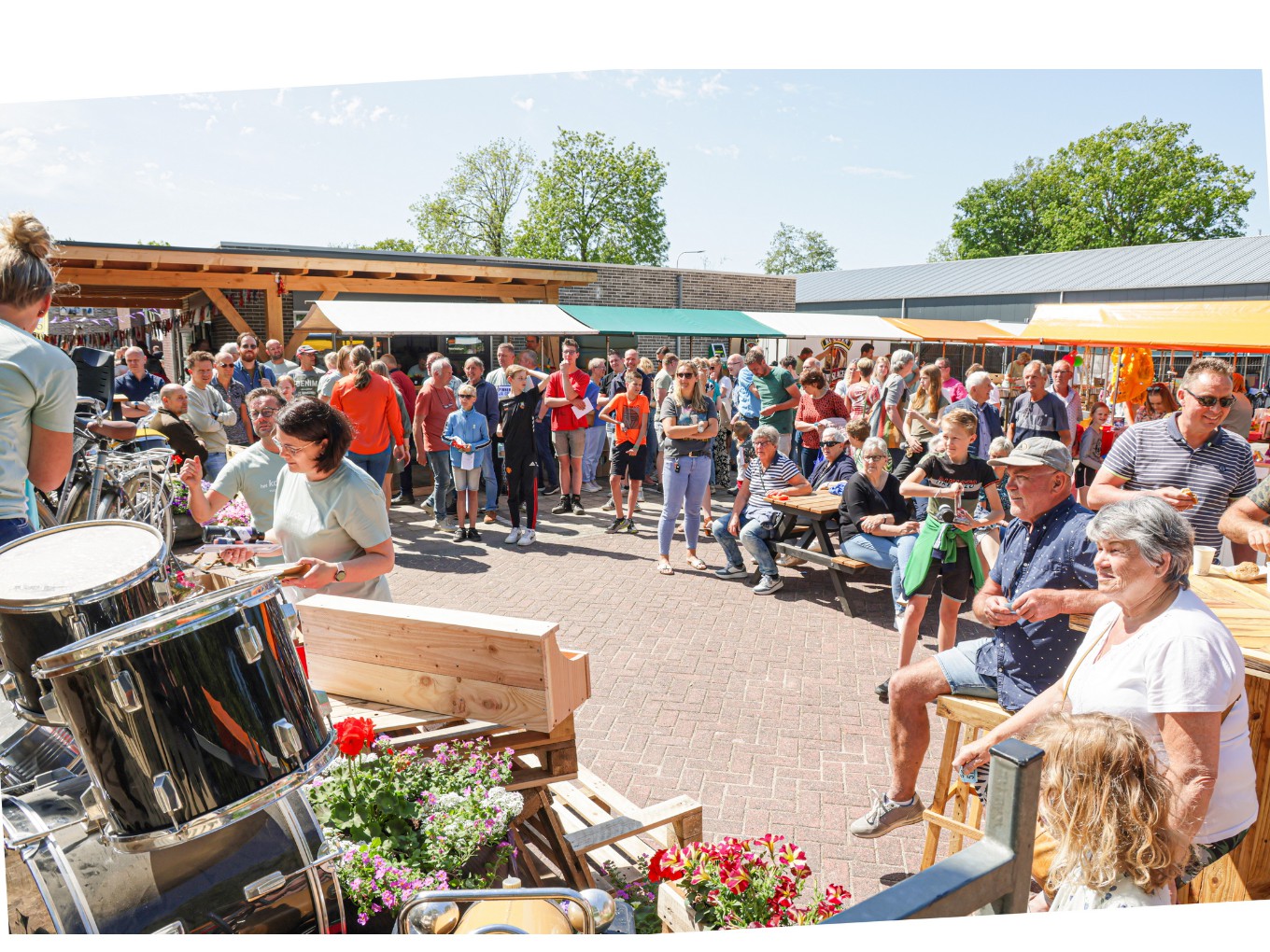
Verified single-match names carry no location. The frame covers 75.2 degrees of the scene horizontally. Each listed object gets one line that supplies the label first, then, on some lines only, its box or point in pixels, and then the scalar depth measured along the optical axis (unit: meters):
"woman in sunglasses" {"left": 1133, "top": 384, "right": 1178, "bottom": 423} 9.72
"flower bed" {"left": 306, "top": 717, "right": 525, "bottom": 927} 2.18
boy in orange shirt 9.47
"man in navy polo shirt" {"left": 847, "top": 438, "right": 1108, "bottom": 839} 3.46
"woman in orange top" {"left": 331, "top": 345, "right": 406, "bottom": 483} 8.49
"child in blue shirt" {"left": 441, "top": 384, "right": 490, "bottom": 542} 9.25
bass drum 1.75
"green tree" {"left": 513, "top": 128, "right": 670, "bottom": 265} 61.31
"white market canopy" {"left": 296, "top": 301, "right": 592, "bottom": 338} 12.17
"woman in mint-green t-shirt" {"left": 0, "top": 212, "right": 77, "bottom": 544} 2.89
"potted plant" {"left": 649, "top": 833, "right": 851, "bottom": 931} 2.33
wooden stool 3.36
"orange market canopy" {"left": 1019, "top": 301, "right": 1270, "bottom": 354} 11.28
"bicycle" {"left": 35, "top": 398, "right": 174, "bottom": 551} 5.68
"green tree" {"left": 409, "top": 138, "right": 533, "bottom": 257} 62.53
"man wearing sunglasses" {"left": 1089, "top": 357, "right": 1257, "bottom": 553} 4.77
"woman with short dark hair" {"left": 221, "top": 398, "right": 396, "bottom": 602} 3.43
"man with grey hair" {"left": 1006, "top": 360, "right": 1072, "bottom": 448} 9.36
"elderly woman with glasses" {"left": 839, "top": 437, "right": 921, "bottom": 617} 6.71
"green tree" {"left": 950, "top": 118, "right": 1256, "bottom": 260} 58.25
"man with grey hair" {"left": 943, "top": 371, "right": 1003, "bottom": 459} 8.78
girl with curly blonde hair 2.07
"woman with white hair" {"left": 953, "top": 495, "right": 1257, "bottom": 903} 2.49
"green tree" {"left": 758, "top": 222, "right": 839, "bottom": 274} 112.44
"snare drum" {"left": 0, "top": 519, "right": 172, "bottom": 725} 2.11
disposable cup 4.23
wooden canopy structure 14.09
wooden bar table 2.95
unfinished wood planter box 2.80
